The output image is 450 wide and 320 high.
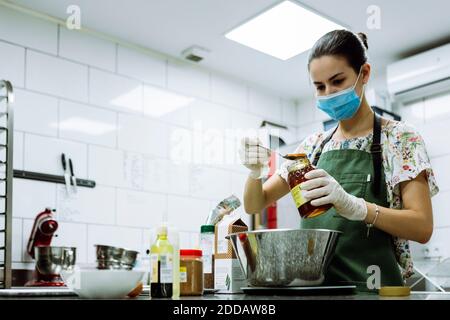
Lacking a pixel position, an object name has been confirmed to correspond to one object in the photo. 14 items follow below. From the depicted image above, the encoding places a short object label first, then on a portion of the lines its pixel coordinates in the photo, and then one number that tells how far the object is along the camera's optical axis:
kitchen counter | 0.79
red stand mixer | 2.40
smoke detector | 3.34
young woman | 1.31
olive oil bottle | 1.05
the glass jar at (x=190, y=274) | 1.12
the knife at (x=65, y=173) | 2.84
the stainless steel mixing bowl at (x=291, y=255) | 1.08
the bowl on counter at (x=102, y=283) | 0.95
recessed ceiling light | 2.88
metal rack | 1.92
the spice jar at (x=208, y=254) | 1.30
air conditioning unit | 3.24
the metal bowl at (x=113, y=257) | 1.66
